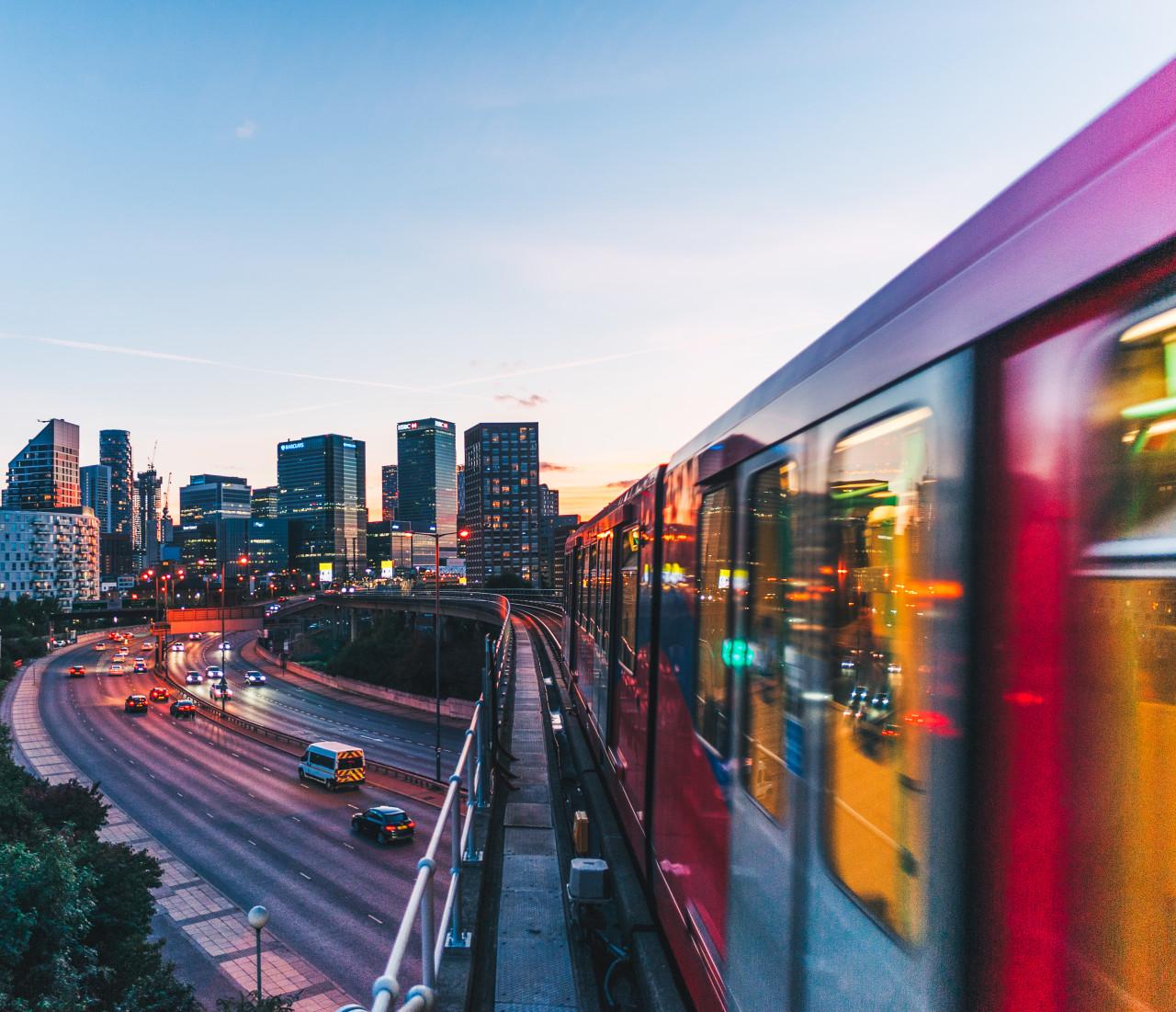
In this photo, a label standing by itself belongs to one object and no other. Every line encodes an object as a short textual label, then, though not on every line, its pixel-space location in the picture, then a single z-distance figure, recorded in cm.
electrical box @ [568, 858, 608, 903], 697
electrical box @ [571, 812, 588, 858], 846
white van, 3866
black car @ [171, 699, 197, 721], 5847
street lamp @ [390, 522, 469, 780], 3480
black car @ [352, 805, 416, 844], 3078
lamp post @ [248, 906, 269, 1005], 1745
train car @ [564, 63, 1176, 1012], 164
